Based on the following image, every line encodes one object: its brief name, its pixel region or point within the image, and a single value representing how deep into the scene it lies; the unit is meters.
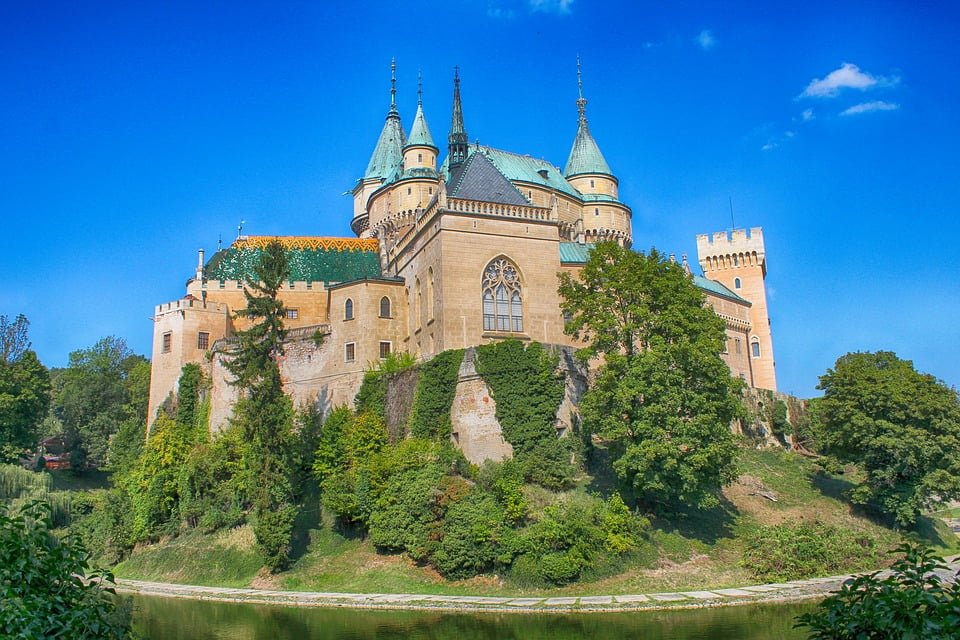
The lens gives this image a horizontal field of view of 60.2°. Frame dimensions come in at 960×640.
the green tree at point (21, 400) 56.94
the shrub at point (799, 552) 31.70
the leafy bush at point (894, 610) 8.48
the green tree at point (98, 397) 64.94
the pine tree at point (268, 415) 35.53
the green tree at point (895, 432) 38.66
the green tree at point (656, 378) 32.47
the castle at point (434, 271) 43.41
